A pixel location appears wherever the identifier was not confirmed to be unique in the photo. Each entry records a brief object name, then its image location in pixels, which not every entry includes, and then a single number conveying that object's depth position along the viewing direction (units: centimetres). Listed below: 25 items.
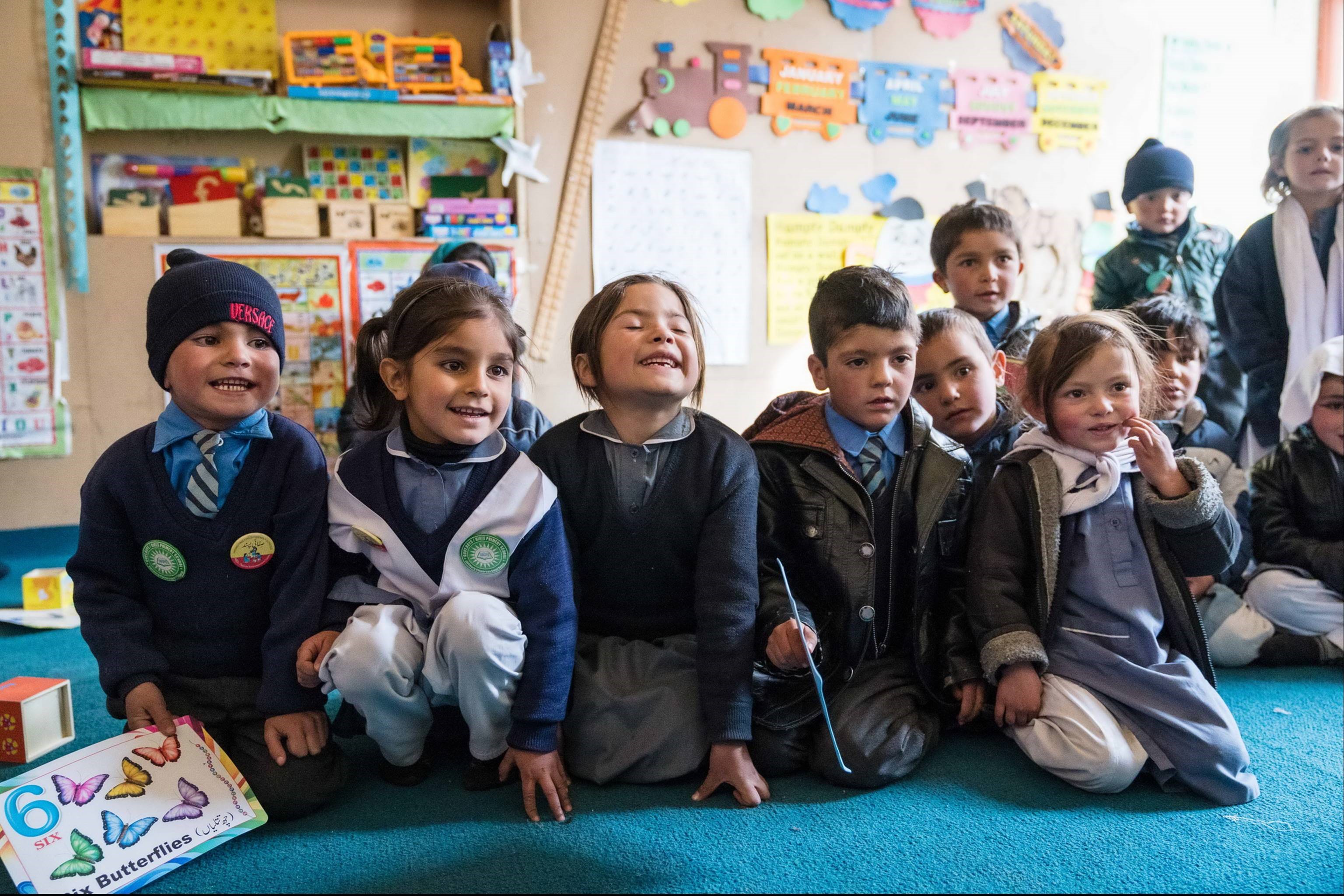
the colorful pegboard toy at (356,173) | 263
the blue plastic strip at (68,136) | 233
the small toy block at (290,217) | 253
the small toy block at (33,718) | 134
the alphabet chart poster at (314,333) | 256
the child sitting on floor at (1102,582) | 123
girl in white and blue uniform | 117
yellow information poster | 310
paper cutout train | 292
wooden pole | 280
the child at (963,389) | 158
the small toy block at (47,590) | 219
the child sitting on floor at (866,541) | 133
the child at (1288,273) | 218
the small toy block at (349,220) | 262
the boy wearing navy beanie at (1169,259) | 231
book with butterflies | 100
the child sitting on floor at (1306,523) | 176
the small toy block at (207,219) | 248
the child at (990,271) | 199
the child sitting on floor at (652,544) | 126
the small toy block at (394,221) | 267
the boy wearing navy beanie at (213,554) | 119
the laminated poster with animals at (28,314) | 234
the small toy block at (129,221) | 245
